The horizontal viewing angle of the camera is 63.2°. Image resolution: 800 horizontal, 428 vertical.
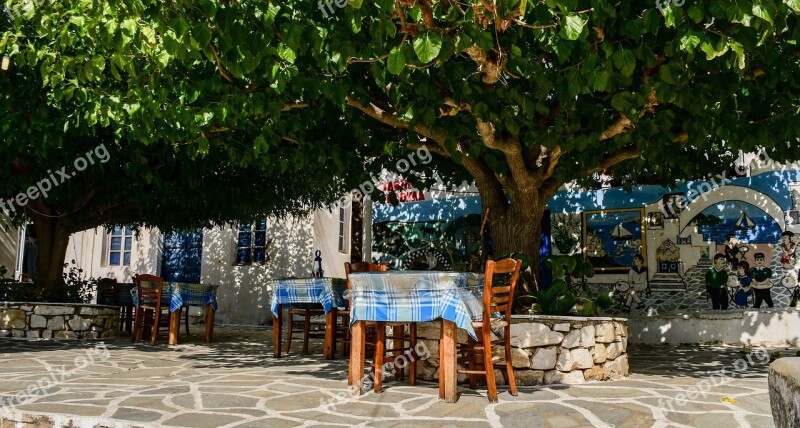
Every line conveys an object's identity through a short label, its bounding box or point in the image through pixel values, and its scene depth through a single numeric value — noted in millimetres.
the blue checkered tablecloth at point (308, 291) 8143
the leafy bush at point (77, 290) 12192
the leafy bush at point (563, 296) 7027
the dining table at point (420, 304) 5102
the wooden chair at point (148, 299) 10117
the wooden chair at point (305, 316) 8555
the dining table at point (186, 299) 10219
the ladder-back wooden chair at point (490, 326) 5125
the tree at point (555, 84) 4398
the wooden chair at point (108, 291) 12594
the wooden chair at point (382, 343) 5555
